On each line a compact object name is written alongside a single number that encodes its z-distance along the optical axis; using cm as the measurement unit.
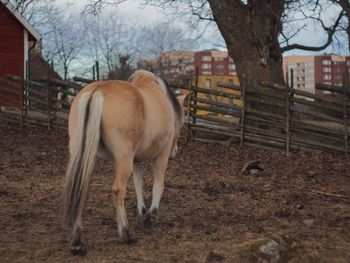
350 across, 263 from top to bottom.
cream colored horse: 386
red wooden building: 1970
